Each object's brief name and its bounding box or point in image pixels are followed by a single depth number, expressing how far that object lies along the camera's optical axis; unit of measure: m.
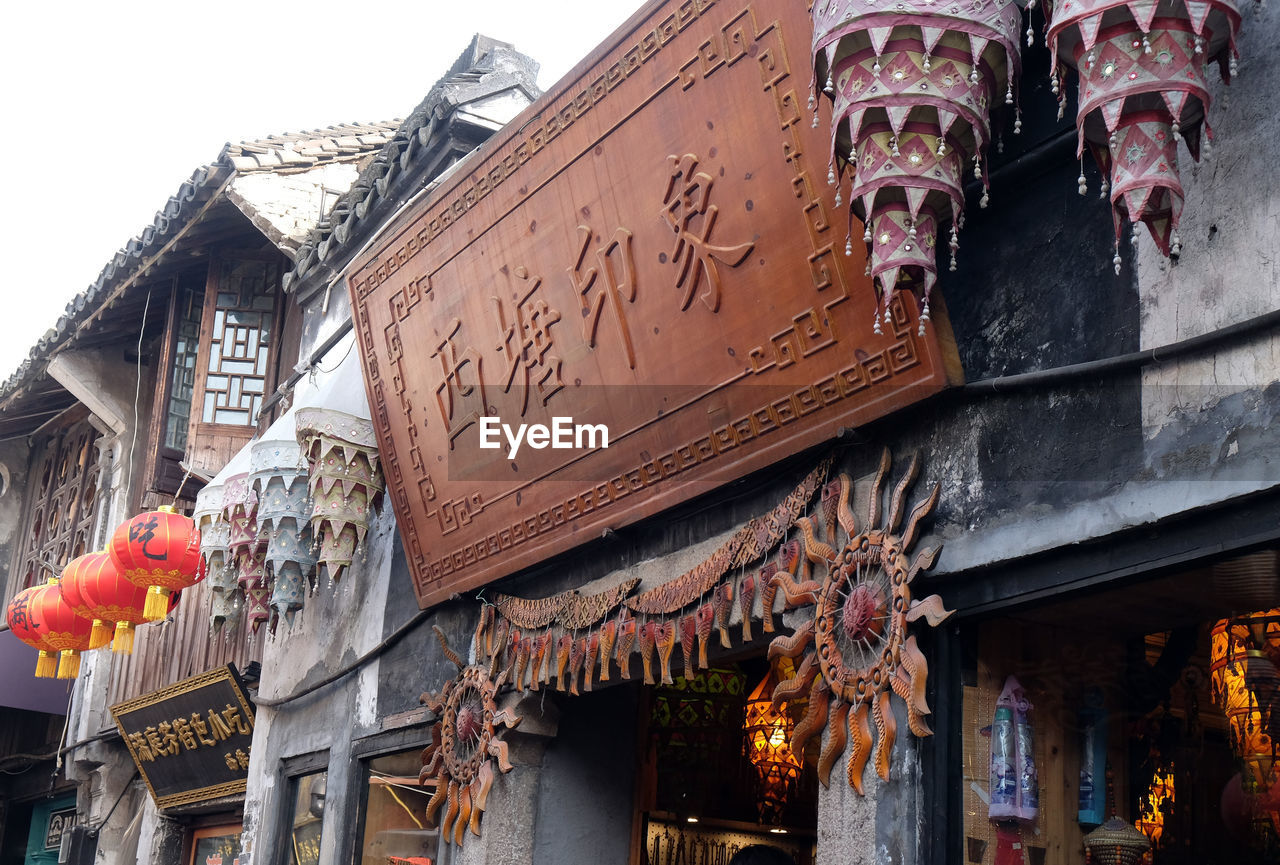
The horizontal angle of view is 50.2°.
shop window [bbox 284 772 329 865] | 7.93
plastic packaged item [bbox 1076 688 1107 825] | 4.16
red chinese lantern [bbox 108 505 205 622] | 8.51
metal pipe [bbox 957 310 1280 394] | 3.36
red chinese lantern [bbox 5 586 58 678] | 10.30
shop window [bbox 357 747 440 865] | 7.02
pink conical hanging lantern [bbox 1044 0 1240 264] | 3.22
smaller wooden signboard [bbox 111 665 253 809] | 9.55
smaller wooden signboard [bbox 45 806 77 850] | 13.47
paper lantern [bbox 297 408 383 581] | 7.27
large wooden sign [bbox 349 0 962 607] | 4.61
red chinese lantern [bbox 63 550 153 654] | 9.31
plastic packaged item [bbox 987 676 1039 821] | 4.01
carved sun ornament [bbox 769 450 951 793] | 4.12
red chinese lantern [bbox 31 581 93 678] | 10.00
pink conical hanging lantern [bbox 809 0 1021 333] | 3.72
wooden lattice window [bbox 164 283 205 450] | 10.67
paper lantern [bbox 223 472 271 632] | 7.77
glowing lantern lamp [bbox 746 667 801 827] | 7.08
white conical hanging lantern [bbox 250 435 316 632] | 7.56
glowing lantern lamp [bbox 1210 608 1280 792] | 4.29
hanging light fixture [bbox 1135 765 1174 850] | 4.25
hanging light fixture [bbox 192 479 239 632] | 7.98
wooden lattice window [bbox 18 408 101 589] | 13.69
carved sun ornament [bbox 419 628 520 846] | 6.27
